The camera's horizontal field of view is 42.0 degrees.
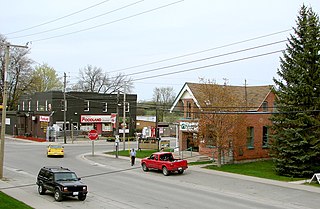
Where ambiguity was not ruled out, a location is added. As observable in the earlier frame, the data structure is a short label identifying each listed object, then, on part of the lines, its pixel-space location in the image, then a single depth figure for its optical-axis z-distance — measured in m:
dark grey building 65.50
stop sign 42.62
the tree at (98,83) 94.00
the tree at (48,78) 96.91
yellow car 41.28
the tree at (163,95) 117.49
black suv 19.89
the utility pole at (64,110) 58.88
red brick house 34.59
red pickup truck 29.59
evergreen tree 27.75
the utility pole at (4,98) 27.03
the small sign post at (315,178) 25.92
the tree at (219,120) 31.88
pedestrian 34.78
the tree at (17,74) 77.31
